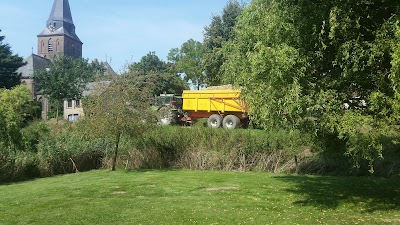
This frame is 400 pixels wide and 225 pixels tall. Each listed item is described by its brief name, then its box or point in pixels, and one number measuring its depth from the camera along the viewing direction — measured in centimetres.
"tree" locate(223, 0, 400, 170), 873
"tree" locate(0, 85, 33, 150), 1773
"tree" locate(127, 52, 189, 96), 1973
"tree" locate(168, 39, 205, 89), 5919
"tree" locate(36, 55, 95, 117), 5772
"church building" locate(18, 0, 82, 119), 11569
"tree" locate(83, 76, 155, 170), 1861
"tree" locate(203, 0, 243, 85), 4334
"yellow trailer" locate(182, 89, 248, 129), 2633
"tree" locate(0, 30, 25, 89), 4867
